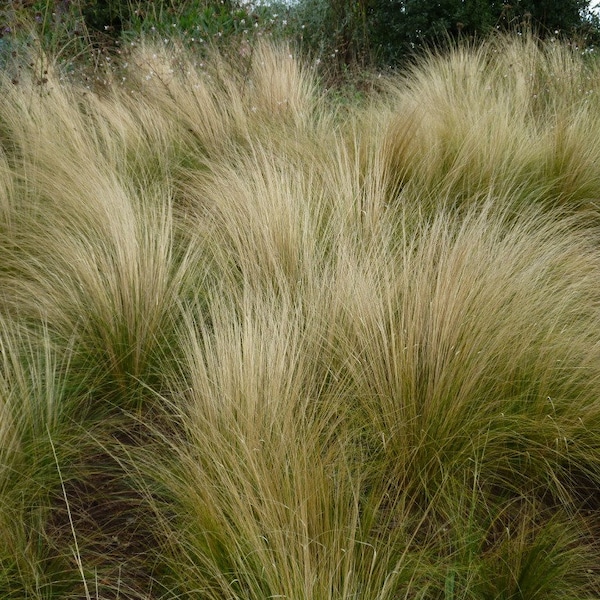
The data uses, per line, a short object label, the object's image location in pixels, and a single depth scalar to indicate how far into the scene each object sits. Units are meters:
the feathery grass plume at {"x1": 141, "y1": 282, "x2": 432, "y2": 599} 1.68
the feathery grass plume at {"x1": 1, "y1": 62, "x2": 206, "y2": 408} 2.77
